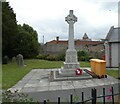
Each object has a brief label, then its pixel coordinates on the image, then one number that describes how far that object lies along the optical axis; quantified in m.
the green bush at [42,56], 19.39
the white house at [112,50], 11.05
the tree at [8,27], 13.18
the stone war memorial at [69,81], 4.81
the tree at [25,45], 15.97
